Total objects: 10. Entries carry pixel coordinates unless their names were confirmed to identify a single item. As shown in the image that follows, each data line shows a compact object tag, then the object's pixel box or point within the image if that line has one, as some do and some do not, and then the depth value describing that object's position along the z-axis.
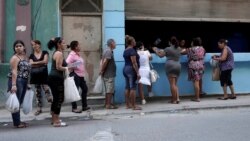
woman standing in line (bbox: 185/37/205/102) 12.05
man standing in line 11.08
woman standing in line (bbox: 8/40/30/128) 9.07
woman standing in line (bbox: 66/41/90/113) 10.76
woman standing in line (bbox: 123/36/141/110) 10.97
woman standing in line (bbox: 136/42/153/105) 11.41
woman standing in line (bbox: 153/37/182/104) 11.74
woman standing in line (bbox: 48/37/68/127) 9.00
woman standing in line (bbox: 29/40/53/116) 10.59
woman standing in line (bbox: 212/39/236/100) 12.38
